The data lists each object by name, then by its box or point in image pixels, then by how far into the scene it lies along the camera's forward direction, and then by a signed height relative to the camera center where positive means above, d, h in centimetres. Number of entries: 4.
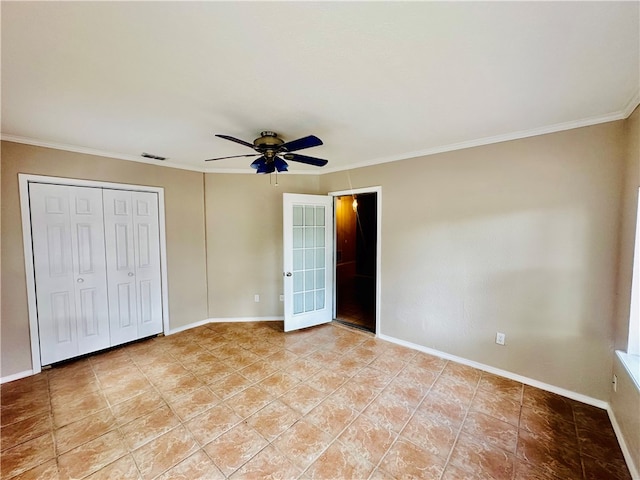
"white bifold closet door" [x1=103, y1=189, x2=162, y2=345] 321 -47
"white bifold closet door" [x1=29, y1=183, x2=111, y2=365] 274 -47
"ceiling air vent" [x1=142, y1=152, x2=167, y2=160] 323 +95
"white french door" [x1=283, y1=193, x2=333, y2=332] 371 -50
